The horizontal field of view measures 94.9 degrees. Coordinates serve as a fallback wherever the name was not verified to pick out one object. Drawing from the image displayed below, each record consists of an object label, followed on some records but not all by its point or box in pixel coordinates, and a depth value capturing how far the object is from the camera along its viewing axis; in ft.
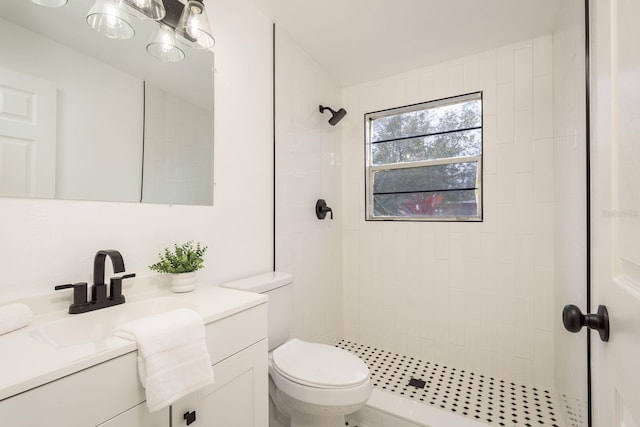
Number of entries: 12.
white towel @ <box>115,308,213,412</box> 2.36
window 7.39
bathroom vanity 1.91
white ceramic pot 3.89
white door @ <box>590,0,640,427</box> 1.44
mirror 2.88
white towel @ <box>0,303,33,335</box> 2.51
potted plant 3.86
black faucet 3.10
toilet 4.14
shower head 7.68
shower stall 5.57
